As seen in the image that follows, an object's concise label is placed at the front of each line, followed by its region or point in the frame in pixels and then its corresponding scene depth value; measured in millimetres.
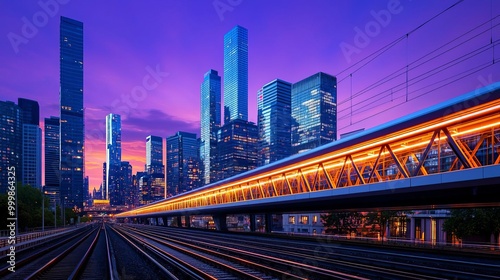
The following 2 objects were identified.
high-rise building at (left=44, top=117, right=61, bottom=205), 186125
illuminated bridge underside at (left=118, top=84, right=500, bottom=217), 15680
